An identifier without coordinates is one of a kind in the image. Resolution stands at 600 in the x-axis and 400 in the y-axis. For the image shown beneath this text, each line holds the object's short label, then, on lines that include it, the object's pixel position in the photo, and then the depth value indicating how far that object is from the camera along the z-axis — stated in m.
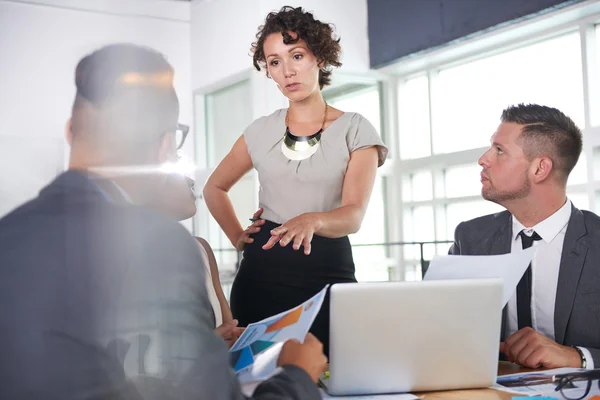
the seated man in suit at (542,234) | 1.63
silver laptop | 1.08
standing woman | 1.86
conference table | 1.11
